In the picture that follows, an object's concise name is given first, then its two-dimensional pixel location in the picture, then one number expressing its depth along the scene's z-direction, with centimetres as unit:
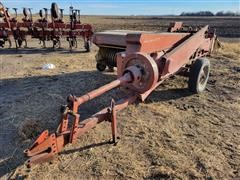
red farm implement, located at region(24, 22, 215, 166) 195
